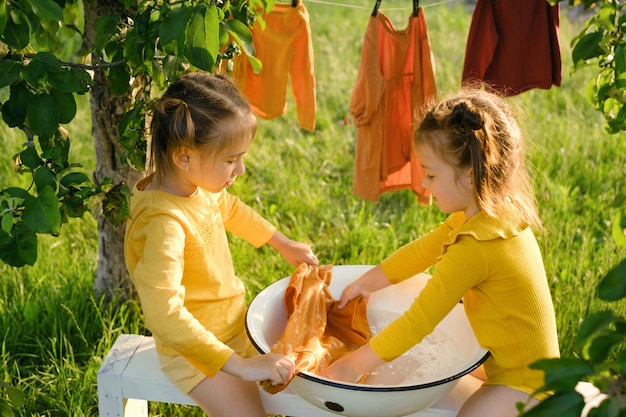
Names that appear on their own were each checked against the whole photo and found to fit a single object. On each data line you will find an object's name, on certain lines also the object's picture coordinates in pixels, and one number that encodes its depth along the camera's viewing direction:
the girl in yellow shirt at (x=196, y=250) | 1.74
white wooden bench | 1.92
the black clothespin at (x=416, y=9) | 2.53
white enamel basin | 1.67
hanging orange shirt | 2.58
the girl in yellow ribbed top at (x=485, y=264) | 1.83
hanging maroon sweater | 2.50
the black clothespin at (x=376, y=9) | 2.50
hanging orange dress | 2.59
